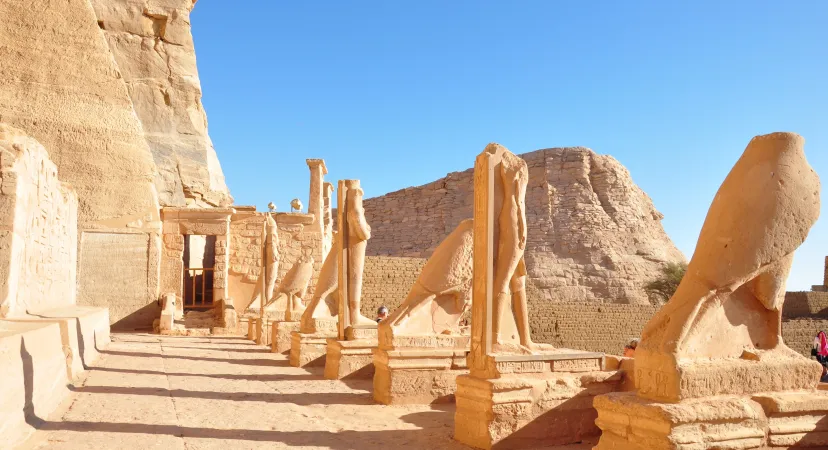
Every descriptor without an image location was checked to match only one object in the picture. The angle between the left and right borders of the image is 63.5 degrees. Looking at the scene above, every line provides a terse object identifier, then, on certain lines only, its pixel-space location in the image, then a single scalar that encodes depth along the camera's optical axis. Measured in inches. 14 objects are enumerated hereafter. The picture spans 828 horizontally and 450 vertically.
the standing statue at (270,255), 530.9
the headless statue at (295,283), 476.4
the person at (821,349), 507.8
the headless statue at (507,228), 190.7
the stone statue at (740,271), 136.1
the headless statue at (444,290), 252.4
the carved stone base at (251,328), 540.1
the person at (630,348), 280.4
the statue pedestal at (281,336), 423.2
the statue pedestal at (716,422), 123.0
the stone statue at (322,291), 353.1
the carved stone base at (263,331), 488.4
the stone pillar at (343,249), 298.0
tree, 1354.6
